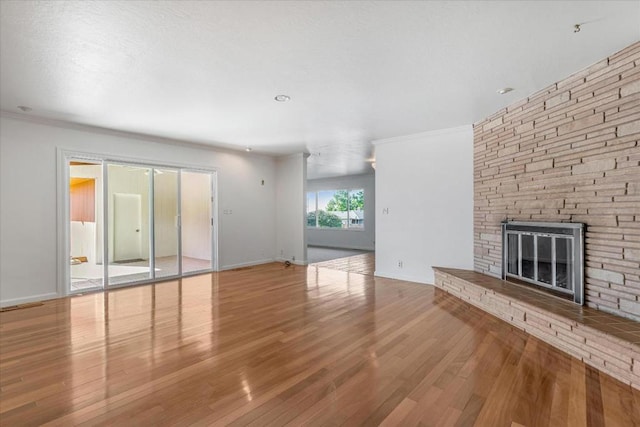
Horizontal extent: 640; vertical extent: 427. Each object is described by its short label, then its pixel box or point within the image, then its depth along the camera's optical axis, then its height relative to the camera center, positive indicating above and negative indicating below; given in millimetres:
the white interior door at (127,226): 5262 -226
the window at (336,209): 10484 +122
